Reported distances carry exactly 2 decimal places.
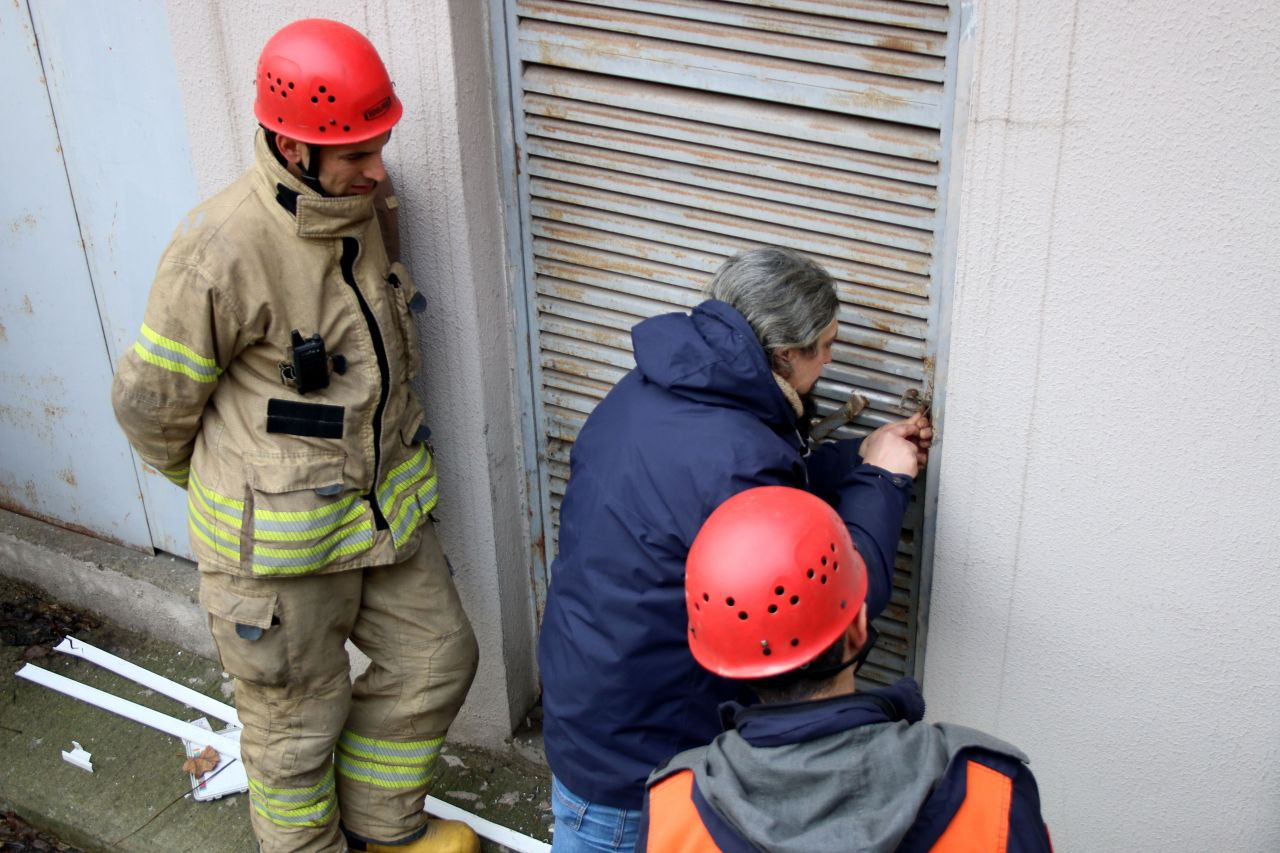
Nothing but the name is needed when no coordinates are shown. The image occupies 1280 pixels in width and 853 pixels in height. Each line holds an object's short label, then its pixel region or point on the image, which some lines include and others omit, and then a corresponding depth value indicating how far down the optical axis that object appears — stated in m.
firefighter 2.95
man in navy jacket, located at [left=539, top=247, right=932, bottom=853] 2.54
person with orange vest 1.91
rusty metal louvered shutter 2.78
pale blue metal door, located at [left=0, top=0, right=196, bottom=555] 3.95
